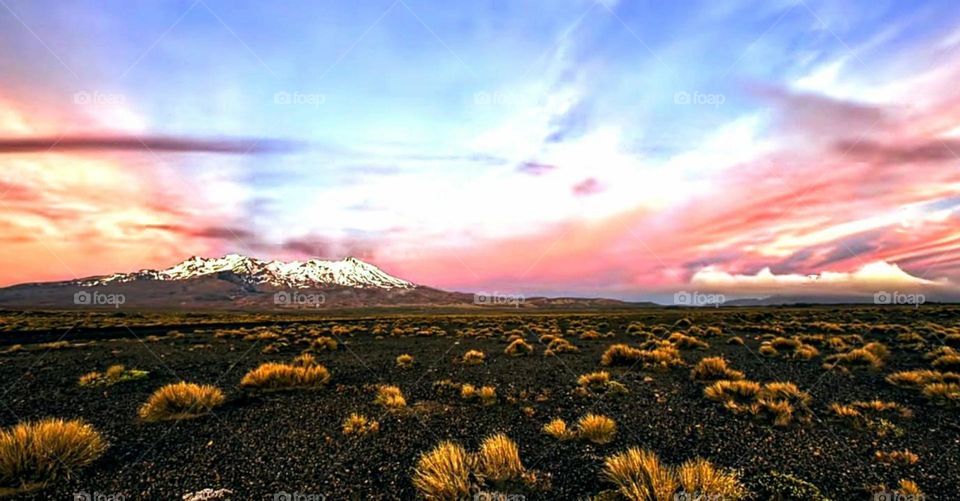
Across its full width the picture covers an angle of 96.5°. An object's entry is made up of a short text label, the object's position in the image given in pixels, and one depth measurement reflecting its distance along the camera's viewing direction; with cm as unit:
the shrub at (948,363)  1311
